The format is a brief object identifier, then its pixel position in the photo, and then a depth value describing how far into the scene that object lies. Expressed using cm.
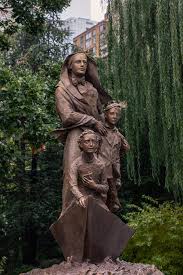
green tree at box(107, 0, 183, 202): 978
